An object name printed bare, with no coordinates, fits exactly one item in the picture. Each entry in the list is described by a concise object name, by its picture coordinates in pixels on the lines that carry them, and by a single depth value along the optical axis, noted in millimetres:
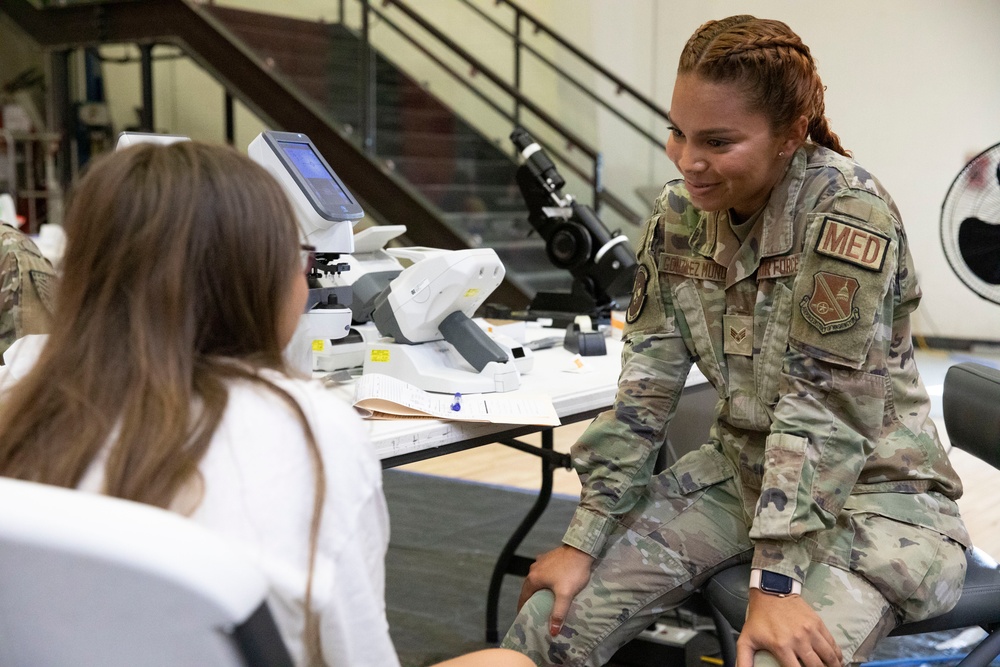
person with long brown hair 757
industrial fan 2666
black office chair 1360
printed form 1484
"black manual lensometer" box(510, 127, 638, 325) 2621
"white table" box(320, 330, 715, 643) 1414
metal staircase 5391
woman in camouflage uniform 1303
